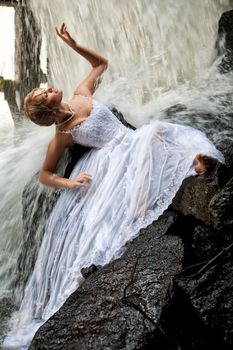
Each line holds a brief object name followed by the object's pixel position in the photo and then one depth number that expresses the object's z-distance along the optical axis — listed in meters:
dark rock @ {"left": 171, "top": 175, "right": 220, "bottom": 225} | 3.31
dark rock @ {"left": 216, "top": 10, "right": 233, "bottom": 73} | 7.38
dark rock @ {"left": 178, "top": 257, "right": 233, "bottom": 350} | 2.59
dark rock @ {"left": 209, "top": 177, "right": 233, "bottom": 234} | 2.94
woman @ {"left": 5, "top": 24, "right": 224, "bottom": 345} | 3.79
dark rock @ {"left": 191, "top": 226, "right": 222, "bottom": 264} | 2.95
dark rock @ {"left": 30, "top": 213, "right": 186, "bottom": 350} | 2.74
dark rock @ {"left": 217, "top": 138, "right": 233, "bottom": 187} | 3.32
